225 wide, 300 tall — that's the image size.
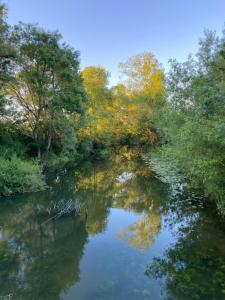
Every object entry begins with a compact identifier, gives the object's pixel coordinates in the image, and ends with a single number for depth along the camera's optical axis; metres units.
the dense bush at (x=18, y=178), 11.93
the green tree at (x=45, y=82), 16.42
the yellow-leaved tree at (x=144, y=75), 32.28
